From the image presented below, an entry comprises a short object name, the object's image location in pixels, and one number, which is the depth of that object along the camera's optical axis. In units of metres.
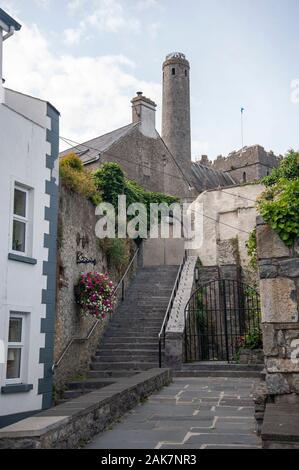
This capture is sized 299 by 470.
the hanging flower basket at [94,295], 12.12
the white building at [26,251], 9.05
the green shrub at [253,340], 13.16
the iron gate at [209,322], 15.39
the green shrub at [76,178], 12.45
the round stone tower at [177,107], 39.75
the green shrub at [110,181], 16.80
